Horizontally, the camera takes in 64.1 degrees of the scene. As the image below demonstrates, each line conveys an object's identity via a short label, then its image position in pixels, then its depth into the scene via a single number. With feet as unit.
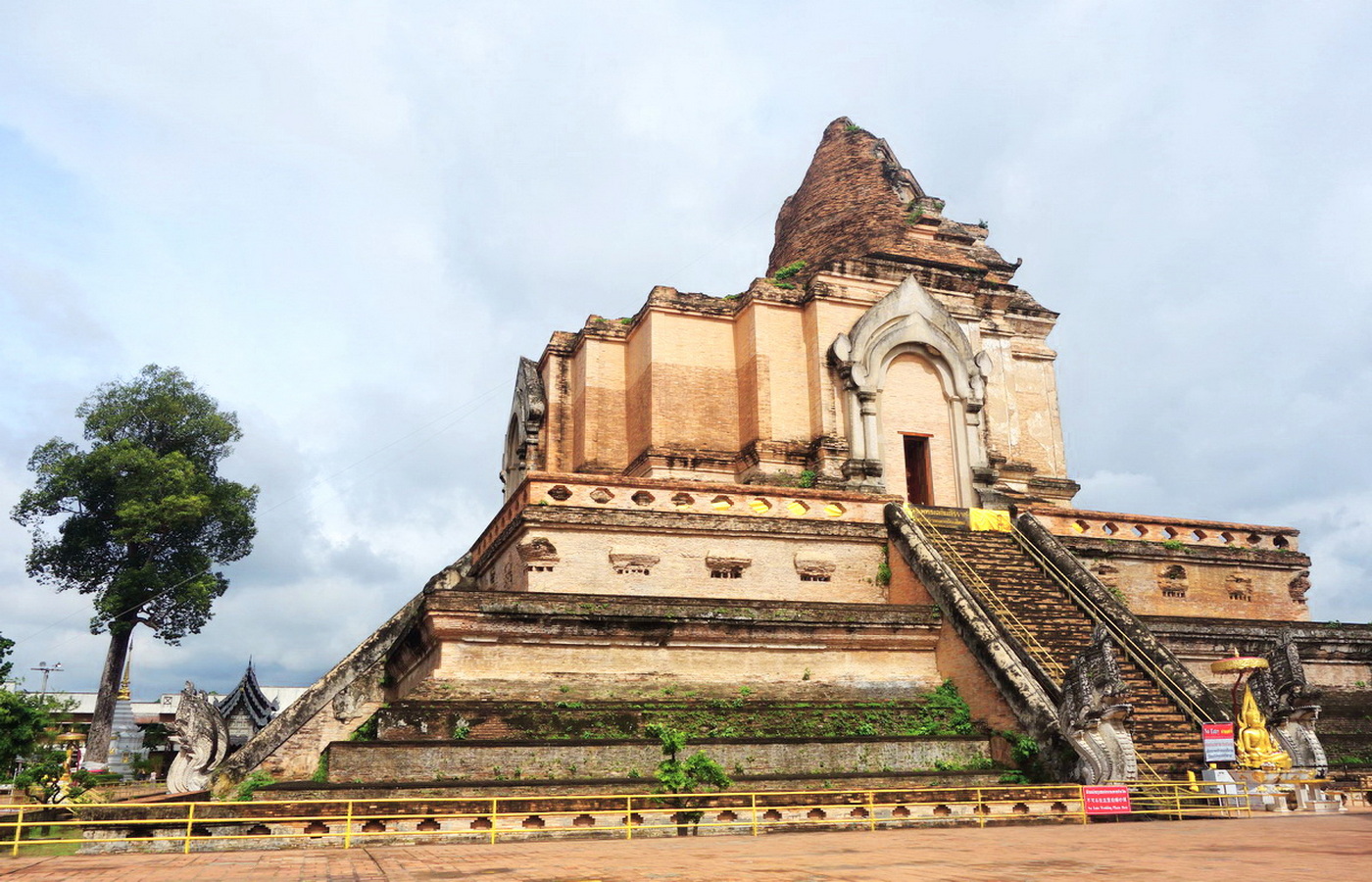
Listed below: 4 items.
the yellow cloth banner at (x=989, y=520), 67.15
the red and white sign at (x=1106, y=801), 39.88
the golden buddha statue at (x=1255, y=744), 44.78
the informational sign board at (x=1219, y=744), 43.70
